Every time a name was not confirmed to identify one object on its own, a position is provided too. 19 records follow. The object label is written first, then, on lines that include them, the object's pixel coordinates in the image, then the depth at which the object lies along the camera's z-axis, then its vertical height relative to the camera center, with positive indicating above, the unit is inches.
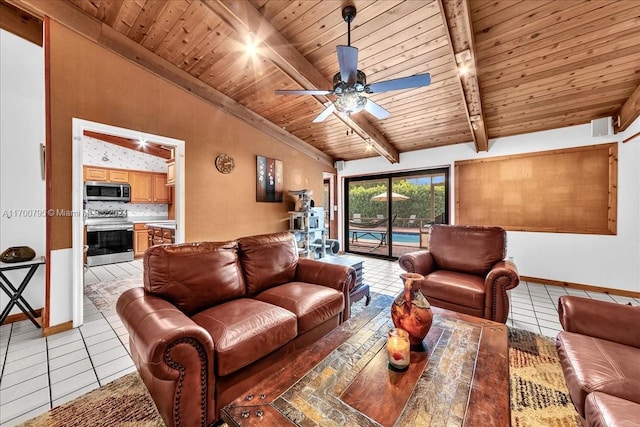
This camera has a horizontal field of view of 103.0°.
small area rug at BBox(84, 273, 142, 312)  123.5 -43.7
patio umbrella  221.1 +11.9
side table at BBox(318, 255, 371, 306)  107.8 -33.6
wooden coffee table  36.9 -29.8
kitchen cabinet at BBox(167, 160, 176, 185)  145.7 +23.4
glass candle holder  47.6 -26.7
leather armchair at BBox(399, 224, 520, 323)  91.4 -25.1
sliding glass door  203.8 +0.5
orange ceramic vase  52.8 -21.4
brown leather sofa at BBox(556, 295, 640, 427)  38.1 -28.7
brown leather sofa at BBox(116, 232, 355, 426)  49.0 -27.1
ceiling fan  81.2 +43.8
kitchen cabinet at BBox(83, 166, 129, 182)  205.8 +31.4
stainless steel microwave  201.1 +16.7
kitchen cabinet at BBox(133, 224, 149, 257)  221.5 -24.2
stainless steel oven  190.9 -22.8
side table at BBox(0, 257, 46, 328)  93.7 -28.9
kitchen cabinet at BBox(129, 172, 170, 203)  230.2 +22.9
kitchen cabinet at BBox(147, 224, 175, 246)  204.0 -19.4
